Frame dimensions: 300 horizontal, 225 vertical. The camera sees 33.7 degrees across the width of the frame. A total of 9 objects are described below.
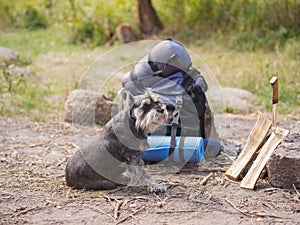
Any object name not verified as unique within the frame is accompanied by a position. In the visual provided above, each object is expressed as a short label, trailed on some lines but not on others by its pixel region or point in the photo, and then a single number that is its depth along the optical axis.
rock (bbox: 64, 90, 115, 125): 7.51
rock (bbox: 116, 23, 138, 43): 13.73
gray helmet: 5.96
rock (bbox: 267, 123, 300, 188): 4.69
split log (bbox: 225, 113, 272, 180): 5.25
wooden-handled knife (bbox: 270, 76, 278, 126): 5.16
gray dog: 4.85
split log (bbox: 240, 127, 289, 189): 4.97
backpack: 5.87
